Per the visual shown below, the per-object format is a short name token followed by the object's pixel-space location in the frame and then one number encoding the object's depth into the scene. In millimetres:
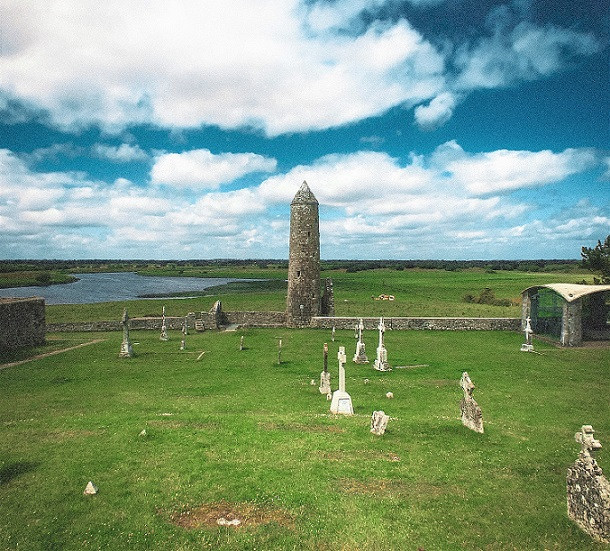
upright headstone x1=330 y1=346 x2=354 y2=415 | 13000
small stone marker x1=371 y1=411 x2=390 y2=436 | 10773
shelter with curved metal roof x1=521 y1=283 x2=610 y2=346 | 24953
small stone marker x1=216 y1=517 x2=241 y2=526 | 7223
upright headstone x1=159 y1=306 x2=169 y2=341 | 28467
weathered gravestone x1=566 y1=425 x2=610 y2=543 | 6715
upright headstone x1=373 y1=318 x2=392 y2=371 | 19333
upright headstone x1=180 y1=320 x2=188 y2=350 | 24981
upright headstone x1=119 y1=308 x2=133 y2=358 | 22453
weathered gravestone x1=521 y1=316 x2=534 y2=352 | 23766
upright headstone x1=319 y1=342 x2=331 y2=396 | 15180
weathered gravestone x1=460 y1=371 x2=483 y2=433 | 10922
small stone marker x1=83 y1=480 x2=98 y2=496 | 8078
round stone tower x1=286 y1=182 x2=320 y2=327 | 33969
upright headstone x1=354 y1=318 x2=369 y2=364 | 21250
